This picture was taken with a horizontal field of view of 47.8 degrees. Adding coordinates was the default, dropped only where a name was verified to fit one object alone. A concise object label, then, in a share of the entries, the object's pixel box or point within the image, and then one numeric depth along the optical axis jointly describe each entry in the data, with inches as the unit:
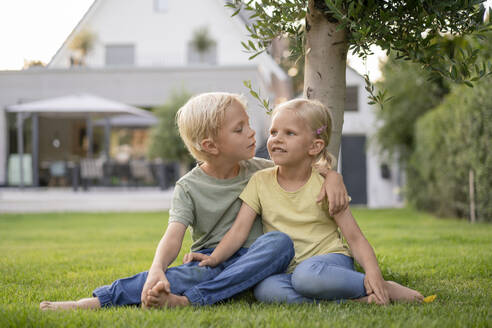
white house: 717.3
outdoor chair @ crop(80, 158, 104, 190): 569.3
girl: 103.5
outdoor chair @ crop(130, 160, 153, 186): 593.9
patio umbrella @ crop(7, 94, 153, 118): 548.7
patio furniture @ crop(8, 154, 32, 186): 689.6
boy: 104.0
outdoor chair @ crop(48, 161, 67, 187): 656.4
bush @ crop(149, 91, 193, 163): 563.1
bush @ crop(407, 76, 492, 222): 308.5
